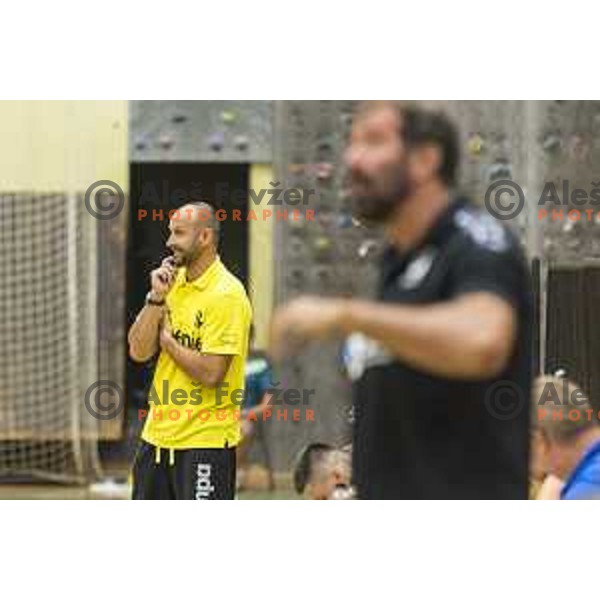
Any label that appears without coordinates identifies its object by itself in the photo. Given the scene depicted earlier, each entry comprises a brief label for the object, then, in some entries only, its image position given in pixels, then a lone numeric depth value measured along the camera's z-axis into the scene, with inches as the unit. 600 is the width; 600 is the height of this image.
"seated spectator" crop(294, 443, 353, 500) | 463.2
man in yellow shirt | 462.0
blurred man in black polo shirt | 269.0
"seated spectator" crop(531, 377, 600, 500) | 368.8
